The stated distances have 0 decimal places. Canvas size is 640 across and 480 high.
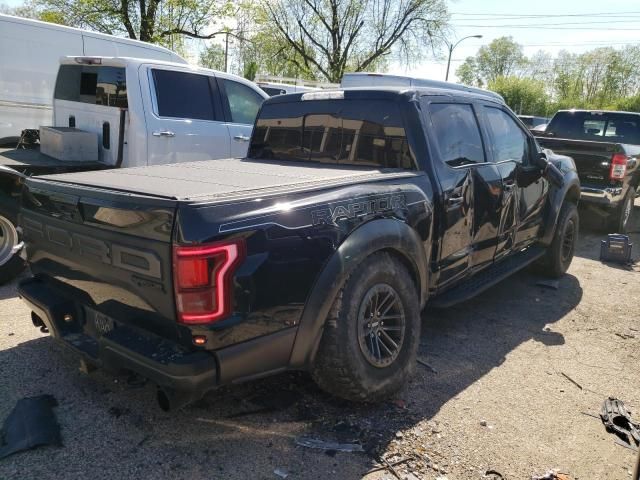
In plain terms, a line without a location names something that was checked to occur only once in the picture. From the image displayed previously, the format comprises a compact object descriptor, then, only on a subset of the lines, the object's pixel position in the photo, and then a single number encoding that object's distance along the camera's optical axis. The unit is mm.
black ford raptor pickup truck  2293
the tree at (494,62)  74125
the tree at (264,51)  22422
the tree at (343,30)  27969
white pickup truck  5656
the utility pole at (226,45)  20475
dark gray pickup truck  7551
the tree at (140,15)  17867
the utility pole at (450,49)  31991
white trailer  7160
